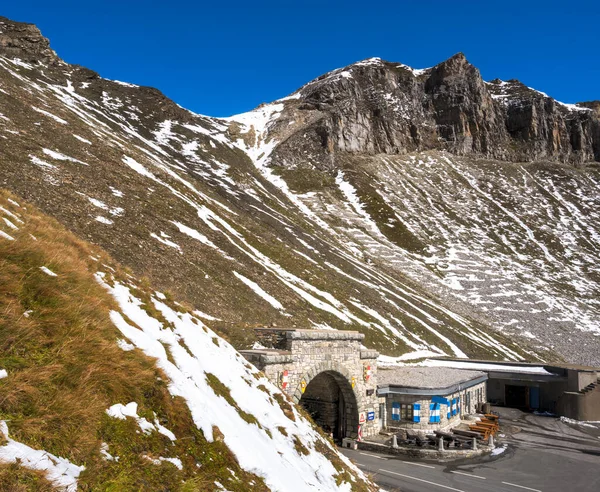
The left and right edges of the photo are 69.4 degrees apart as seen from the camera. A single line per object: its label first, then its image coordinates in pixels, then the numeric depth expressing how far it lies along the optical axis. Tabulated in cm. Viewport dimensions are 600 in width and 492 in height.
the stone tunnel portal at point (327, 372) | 2238
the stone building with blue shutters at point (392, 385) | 2356
